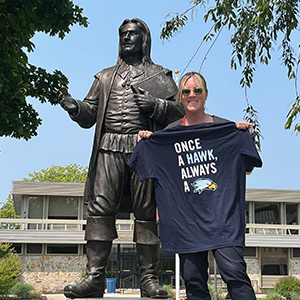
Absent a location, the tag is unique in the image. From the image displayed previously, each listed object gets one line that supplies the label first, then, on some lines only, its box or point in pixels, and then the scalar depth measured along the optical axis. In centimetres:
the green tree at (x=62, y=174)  4966
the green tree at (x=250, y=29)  595
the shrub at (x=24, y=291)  2260
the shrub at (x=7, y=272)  2090
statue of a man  457
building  2848
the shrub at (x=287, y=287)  2153
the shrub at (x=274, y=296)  2022
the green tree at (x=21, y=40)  1005
